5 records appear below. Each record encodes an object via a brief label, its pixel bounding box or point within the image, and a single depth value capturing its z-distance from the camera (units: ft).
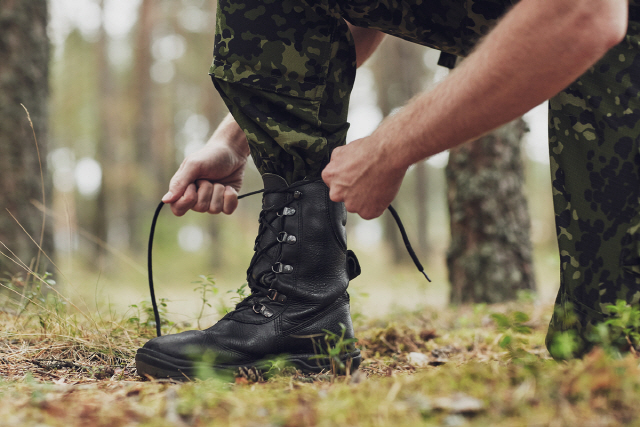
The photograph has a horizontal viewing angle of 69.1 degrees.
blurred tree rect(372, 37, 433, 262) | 38.19
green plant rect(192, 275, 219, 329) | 6.44
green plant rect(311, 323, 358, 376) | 4.64
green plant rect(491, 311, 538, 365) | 4.16
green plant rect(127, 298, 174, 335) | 6.79
